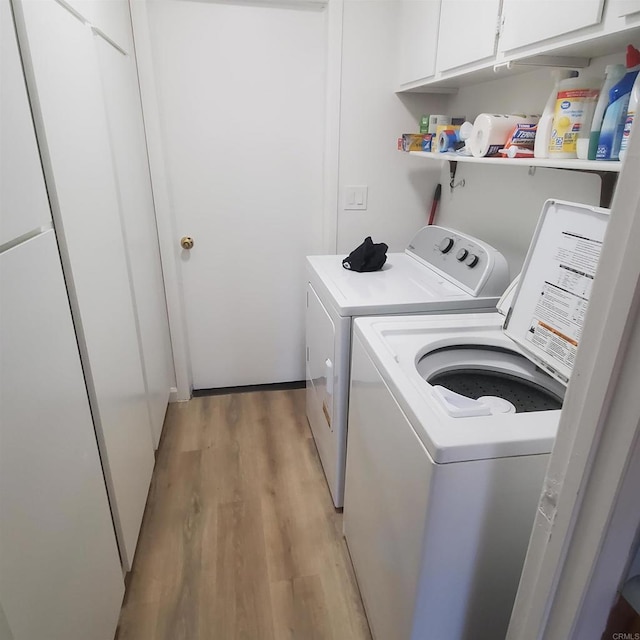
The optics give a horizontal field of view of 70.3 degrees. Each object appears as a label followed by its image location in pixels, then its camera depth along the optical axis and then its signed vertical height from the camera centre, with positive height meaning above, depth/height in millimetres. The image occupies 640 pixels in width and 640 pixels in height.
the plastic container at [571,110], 1186 +85
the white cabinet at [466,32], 1396 +346
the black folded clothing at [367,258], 2027 -493
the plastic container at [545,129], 1290 +40
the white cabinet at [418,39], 1813 +412
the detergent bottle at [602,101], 1088 +99
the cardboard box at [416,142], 2131 -2
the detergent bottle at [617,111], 1044 +74
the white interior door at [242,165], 2162 -132
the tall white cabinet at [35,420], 857 -578
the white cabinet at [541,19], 1023 +289
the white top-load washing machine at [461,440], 953 -661
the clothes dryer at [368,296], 1660 -545
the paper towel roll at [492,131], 1505 +37
